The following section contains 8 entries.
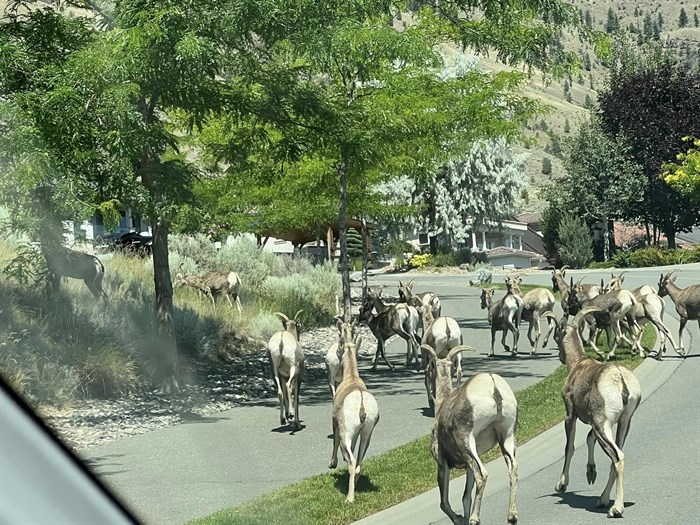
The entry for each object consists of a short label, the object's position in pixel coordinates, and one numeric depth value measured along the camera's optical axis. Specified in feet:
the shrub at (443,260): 212.64
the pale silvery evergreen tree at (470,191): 215.72
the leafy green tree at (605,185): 215.10
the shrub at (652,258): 188.75
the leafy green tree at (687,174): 196.77
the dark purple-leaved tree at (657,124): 215.51
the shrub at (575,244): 201.46
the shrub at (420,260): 215.08
